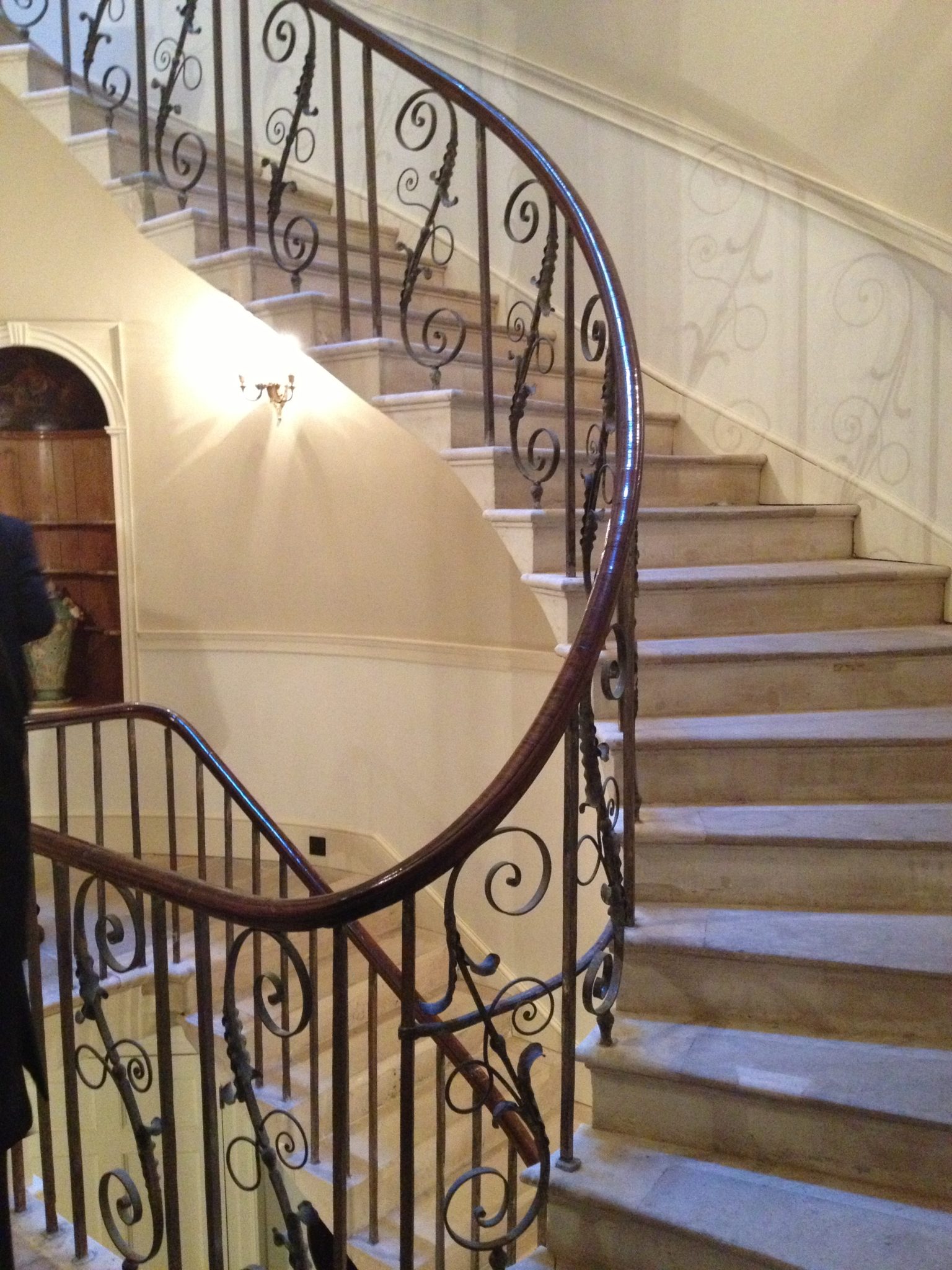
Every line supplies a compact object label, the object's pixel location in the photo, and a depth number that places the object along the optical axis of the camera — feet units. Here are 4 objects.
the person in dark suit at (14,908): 3.66
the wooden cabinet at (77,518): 17.58
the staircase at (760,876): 4.83
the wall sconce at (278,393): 15.31
